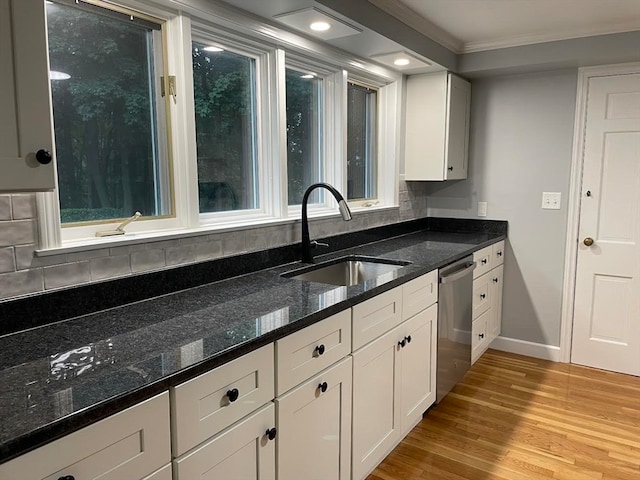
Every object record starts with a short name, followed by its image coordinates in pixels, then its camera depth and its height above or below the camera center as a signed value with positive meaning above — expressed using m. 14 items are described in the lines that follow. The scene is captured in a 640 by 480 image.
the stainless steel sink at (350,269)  2.49 -0.44
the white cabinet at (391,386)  1.96 -0.93
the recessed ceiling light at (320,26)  2.21 +0.77
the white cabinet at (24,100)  1.05 +0.20
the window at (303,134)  2.69 +0.32
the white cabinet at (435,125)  3.38 +0.46
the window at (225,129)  2.12 +0.28
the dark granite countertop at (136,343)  0.94 -0.43
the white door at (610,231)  3.16 -0.30
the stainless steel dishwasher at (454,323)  2.65 -0.79
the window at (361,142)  3.20 +0.32
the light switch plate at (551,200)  3.45 -0.09
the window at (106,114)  1.61 +0.28
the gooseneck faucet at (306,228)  2.36 -0.21
